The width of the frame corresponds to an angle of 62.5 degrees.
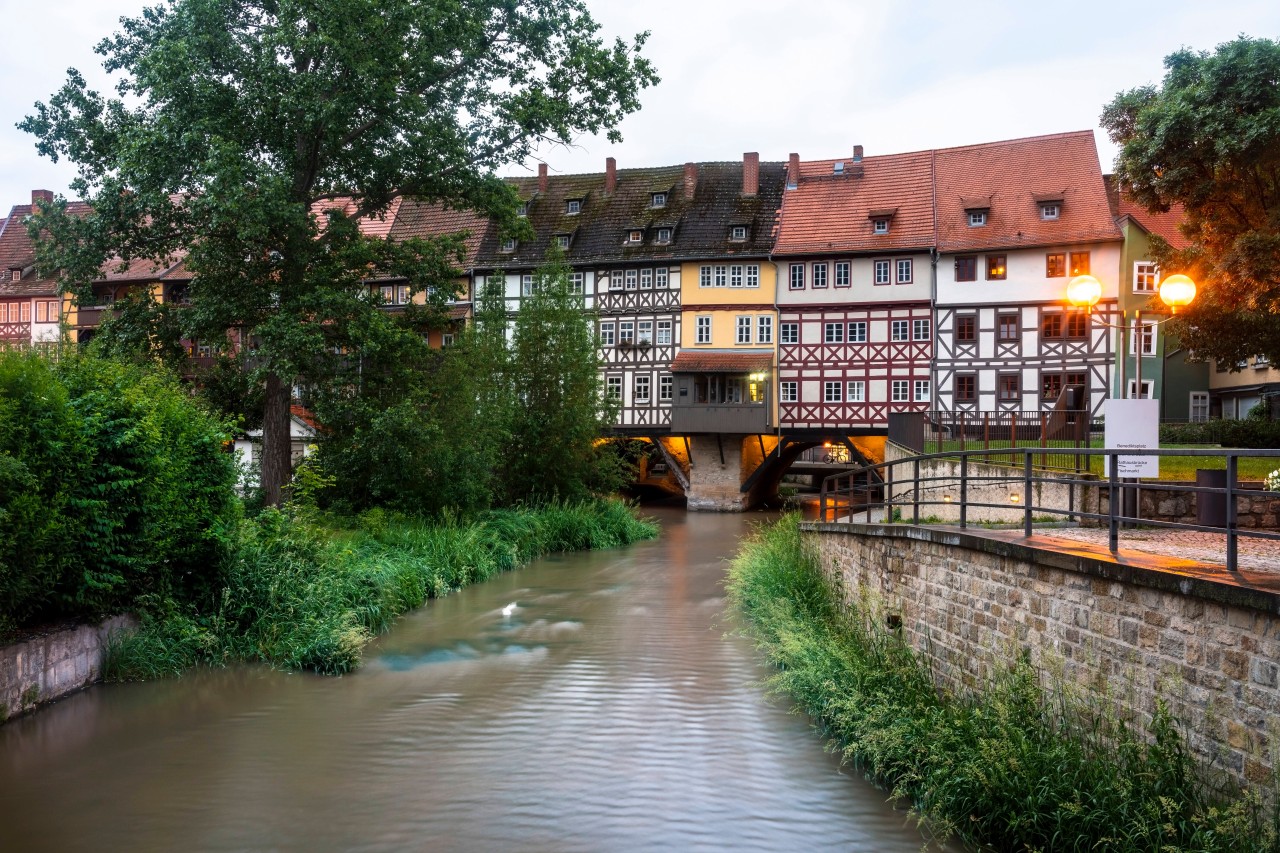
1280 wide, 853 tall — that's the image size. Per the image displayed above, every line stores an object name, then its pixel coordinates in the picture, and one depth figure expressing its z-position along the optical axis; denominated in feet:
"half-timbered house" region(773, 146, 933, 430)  121.90
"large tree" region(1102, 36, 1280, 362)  67.31
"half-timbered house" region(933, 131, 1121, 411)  114.62
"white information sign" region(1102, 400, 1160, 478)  35.09
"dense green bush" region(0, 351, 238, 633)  29.60
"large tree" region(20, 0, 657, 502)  59.72
